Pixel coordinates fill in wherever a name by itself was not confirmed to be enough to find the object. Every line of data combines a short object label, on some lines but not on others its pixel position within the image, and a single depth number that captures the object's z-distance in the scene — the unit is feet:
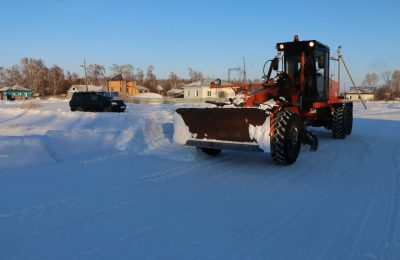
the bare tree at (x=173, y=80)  455.22
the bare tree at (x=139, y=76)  484.74
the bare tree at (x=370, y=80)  467.93
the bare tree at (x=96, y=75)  437.99
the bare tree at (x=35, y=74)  374.43
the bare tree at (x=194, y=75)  465.06
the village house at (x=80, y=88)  324.11
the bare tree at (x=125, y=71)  466.29
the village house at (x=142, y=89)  377.91
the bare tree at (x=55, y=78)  365.40
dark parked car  84.12
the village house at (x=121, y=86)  380.99
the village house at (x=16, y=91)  320.50
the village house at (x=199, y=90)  267.18
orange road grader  23.89
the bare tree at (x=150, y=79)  444.84
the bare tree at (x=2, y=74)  437.99
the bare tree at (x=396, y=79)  429.38
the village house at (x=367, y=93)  340.43
